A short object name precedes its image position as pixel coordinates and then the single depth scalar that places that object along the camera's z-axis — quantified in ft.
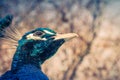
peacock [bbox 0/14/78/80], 7.54
